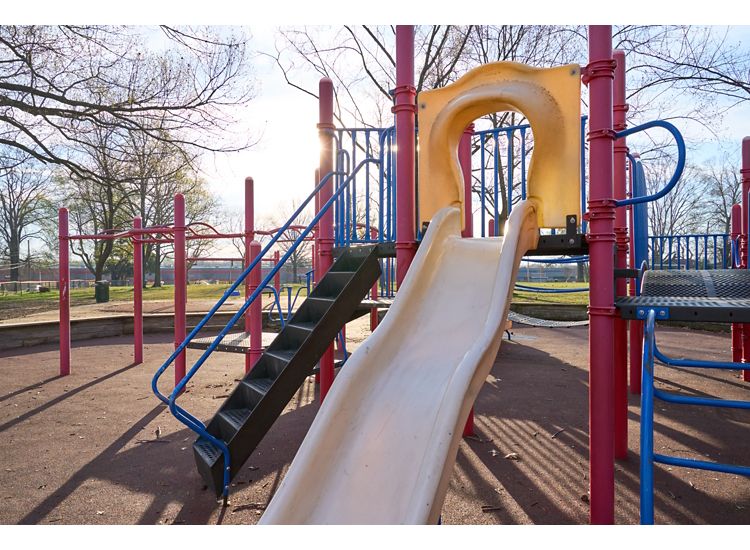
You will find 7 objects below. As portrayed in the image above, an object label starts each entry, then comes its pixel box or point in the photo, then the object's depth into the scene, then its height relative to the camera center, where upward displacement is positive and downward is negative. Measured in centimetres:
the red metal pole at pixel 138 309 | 789 -53
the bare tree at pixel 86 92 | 808 +334
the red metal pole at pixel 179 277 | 635 +0
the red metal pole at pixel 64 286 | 713 -13
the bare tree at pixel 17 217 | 2809 +379
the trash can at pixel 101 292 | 1838 -58
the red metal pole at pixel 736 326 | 677 -77
